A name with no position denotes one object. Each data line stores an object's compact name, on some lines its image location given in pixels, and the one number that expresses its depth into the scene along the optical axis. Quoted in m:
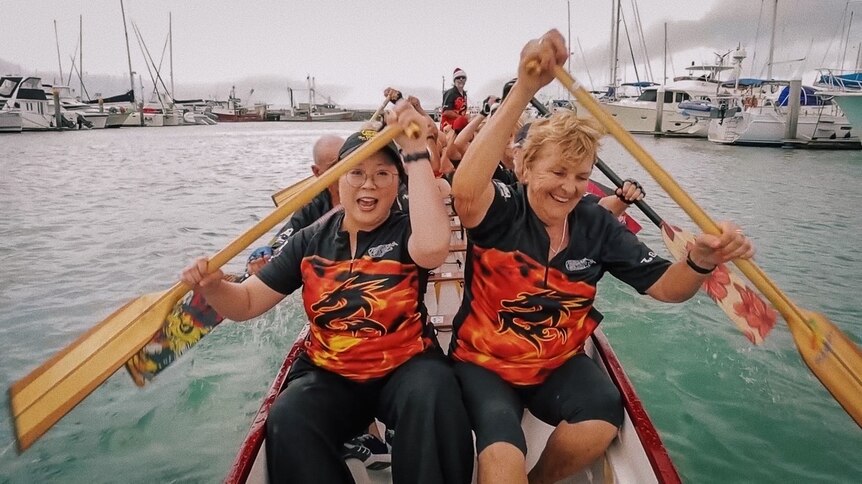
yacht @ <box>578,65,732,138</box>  35.38
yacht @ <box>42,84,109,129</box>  48.72
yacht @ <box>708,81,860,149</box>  26.56
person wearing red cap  9.06
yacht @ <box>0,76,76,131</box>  40.16
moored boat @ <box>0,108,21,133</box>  39.53
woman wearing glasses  2.07
